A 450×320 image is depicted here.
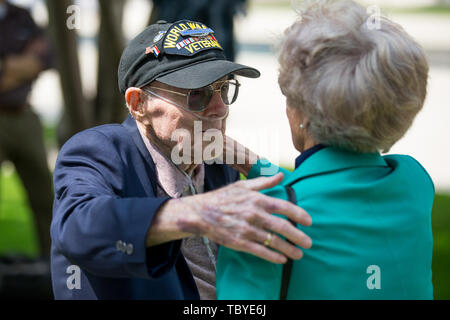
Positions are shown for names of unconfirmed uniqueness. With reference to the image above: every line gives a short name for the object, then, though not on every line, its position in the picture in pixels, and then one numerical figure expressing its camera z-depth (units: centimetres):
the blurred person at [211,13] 394
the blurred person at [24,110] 555
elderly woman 173
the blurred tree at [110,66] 448
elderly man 162
